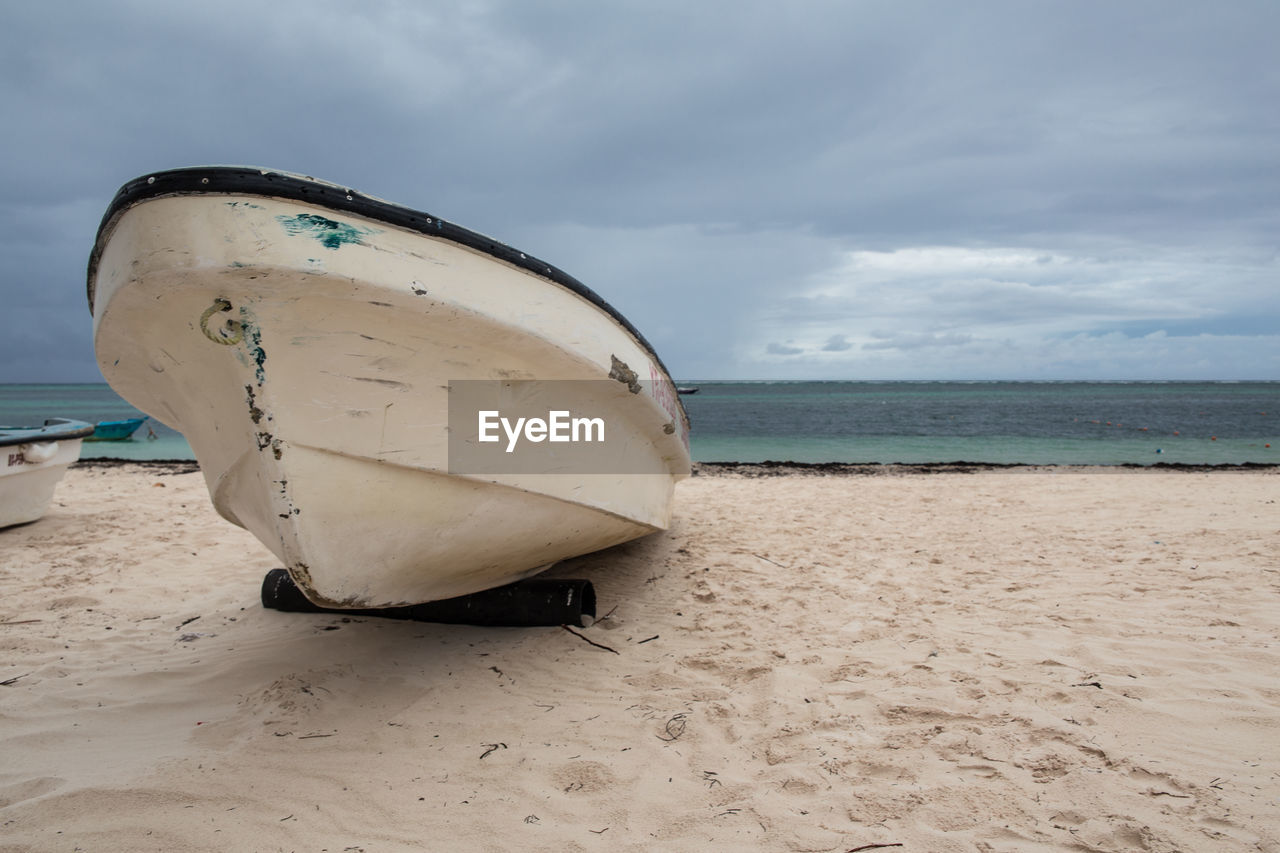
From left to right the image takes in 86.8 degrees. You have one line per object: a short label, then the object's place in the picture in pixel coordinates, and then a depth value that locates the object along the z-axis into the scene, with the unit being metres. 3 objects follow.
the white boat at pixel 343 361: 2.17
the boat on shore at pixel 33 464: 5.73
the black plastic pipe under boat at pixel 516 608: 3.58
